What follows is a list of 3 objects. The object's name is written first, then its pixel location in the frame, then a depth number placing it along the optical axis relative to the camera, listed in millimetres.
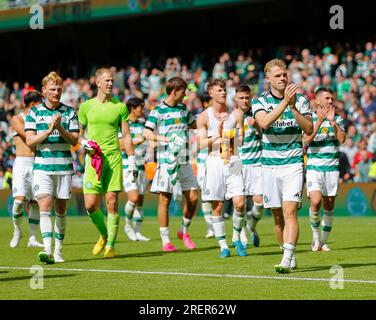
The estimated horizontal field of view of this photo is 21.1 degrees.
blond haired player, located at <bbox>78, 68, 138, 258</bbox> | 13938
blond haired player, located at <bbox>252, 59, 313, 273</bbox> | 11320
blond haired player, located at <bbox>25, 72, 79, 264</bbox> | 13406
